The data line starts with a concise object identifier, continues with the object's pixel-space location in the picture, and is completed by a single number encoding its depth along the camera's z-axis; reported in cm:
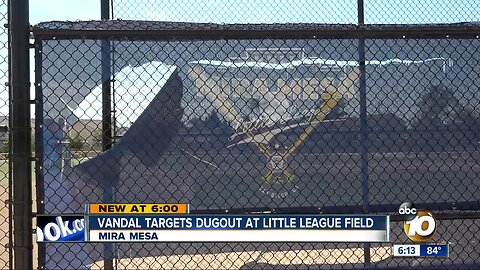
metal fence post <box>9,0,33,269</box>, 301
